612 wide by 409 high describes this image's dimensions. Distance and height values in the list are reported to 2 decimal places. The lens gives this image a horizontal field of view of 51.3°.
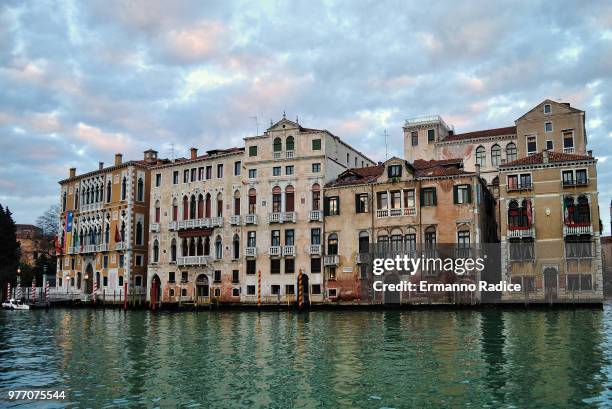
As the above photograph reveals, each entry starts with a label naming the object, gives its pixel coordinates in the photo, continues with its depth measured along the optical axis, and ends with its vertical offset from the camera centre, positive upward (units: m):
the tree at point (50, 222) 74.88 +6.87
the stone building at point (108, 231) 53.47 +4.21
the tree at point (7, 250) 57.44 +2.93
